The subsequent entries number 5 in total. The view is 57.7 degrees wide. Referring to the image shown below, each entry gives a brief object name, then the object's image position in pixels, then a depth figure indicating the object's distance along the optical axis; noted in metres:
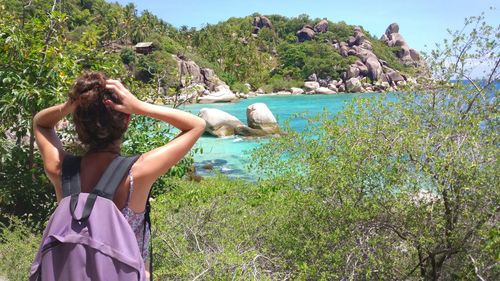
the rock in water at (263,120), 23.48
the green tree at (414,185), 3.79
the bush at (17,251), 4.41
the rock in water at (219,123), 23.70
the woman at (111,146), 1.67
